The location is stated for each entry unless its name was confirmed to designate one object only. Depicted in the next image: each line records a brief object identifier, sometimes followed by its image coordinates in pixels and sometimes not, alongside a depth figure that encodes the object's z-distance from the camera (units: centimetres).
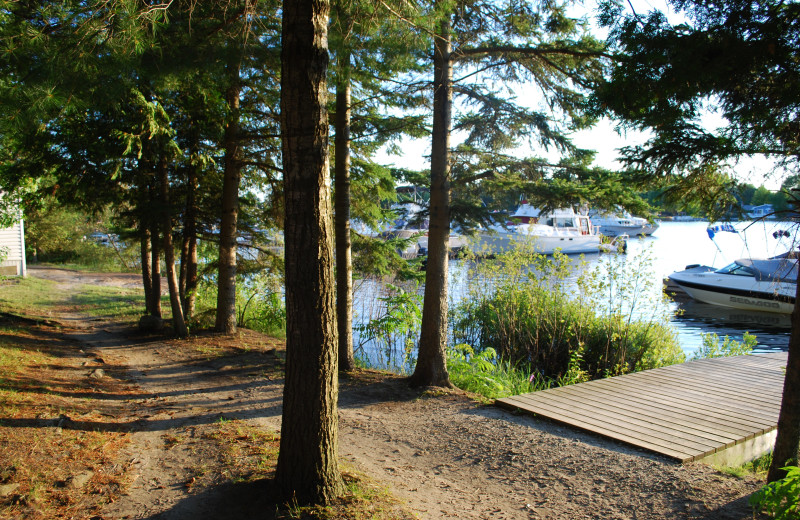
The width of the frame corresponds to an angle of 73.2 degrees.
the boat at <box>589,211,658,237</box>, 4694
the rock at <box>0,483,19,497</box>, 353
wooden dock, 507
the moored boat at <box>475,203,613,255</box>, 3584
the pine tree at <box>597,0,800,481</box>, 372
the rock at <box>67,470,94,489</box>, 379
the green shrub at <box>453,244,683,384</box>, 953
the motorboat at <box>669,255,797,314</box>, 1938
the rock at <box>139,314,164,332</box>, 1113
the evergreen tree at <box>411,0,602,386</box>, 665
